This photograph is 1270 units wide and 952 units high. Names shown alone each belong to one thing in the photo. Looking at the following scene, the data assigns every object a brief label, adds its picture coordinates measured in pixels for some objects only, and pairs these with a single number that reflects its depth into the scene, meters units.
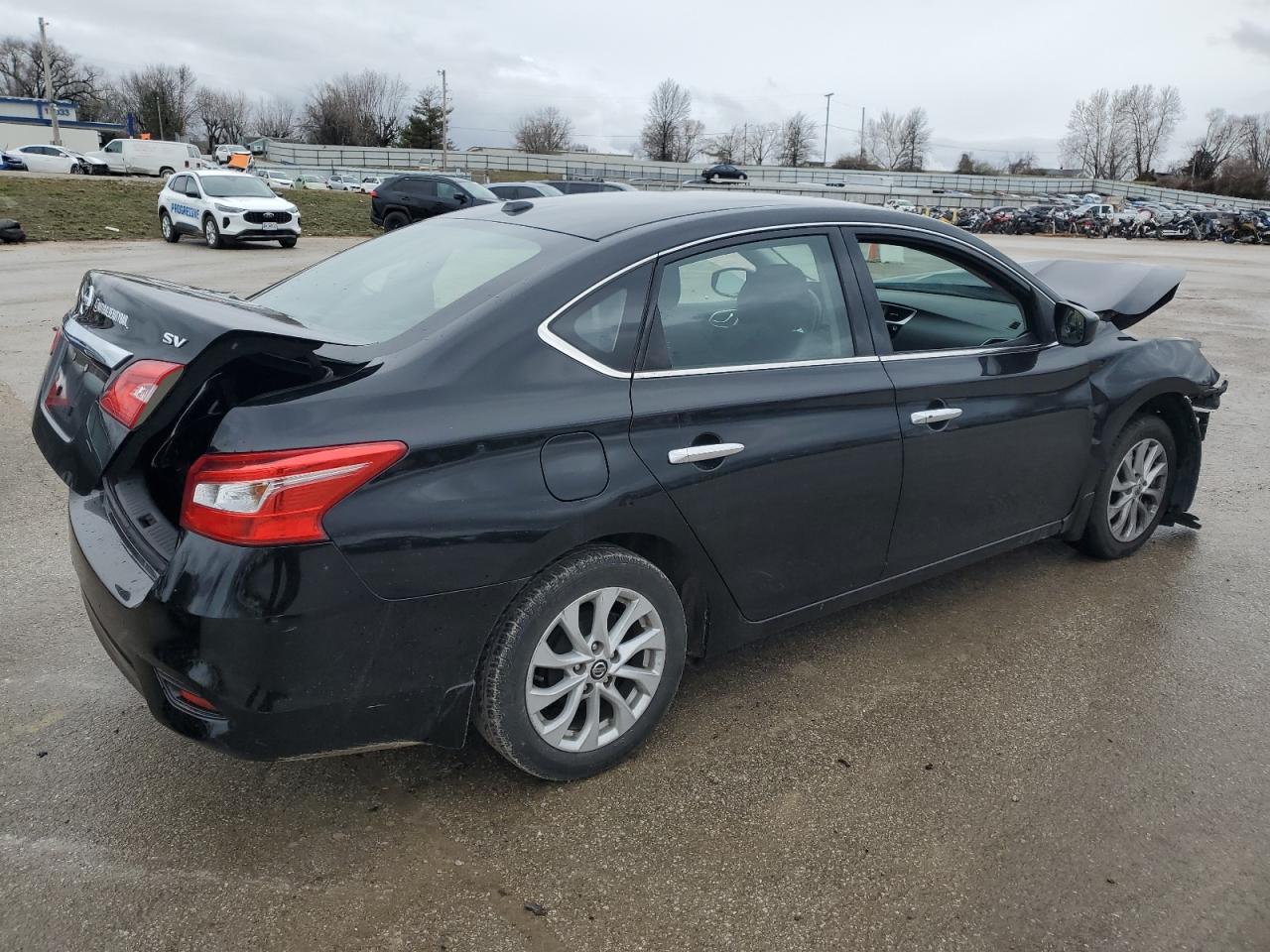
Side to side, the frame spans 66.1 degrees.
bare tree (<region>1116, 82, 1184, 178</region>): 114.25
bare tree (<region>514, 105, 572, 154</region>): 109.12
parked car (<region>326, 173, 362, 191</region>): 57.94
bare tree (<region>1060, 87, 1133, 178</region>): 114.69
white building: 76.62
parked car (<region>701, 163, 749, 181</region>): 64.44
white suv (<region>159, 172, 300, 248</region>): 19.55
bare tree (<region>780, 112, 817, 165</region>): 115.62
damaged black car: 2.33
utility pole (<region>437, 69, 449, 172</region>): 78.62
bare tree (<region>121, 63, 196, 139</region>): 101.88
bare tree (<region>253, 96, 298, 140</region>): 118.50
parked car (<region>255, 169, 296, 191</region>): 47.20
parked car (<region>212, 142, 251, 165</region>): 65.67
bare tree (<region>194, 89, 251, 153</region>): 111.19
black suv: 24.03
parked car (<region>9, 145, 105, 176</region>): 49.03
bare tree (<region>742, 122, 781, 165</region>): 115.62
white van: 52.91
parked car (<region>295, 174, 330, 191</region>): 55.94
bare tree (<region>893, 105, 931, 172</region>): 119.75
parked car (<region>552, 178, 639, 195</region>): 30.62
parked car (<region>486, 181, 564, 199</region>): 25.09
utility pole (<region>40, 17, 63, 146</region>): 64.73
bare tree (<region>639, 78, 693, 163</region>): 111.56
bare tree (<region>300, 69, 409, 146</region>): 104.88
